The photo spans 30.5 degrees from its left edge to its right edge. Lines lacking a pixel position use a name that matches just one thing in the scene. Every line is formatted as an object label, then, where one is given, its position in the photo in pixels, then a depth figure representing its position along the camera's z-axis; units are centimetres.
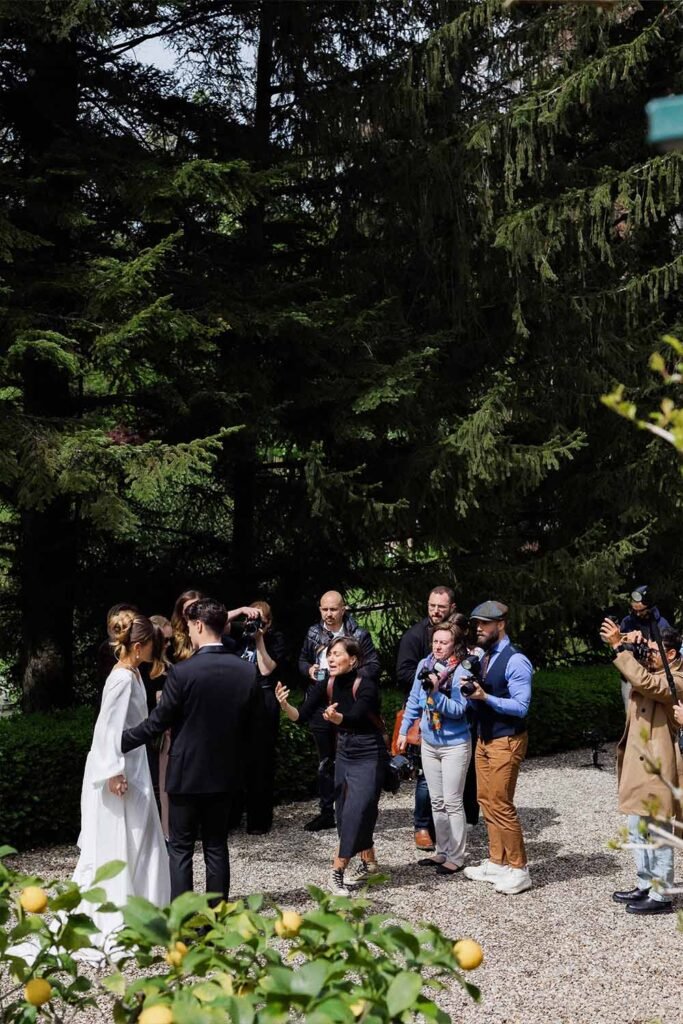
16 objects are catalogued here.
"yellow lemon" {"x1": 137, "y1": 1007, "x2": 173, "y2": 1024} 257
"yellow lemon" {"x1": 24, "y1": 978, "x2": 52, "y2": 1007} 284
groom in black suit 670
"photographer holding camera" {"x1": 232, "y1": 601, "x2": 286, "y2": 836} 967
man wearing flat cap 809
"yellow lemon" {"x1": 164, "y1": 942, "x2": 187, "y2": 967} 291
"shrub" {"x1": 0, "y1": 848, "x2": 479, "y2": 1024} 263
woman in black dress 804
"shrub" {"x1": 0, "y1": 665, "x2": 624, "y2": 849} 959
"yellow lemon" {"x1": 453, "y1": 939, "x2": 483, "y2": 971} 289
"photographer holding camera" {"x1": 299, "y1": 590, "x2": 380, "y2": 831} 929
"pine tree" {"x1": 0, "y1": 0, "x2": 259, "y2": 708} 957
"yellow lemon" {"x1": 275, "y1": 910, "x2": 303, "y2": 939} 296
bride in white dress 681
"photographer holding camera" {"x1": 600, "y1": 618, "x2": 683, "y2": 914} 755
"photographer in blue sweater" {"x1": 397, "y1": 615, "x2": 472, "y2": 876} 861
